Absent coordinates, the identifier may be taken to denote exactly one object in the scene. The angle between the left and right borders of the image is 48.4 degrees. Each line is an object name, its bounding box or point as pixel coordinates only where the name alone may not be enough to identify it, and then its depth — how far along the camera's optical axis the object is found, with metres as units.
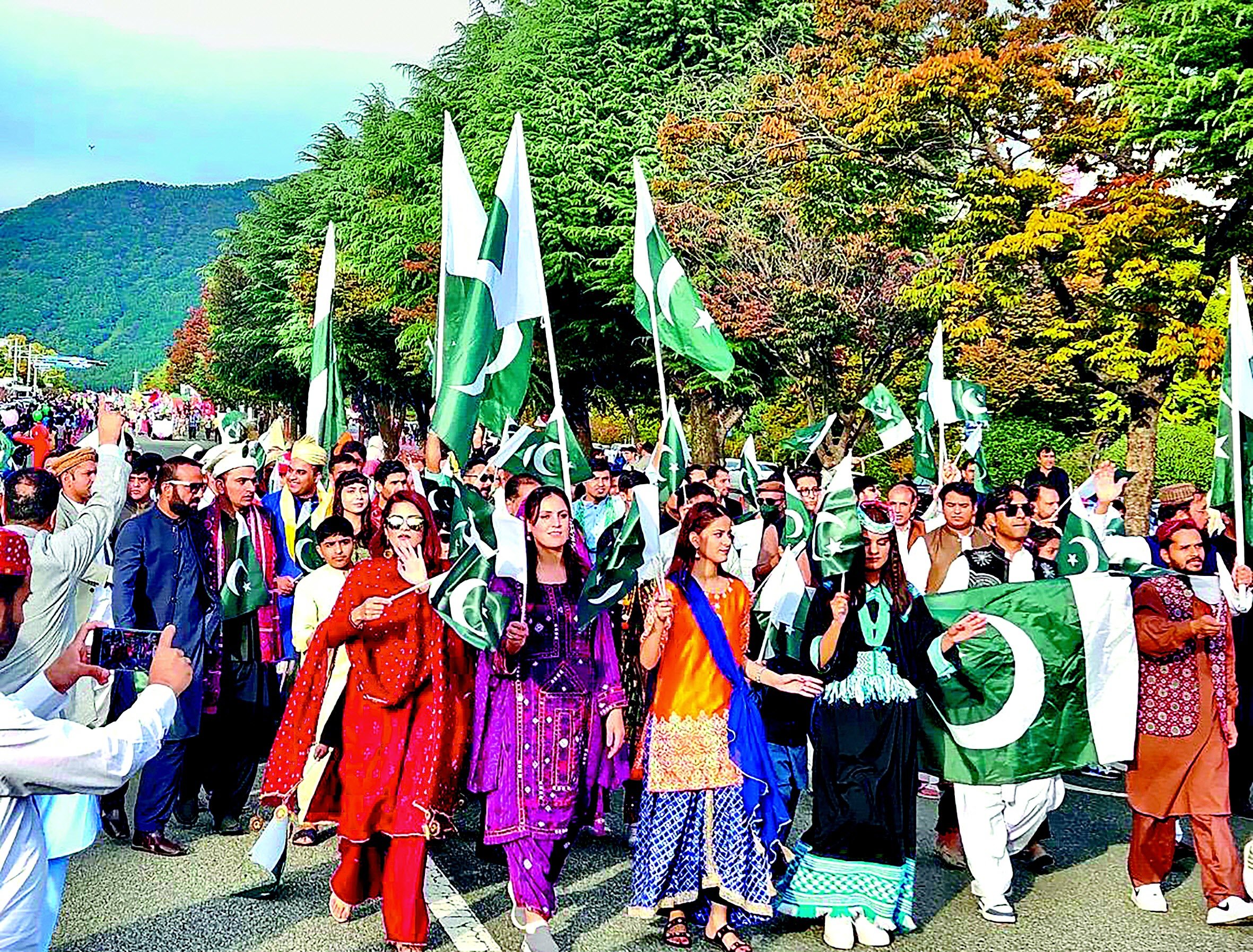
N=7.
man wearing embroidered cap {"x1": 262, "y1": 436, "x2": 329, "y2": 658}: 7.81
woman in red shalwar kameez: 5.23
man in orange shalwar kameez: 5.95
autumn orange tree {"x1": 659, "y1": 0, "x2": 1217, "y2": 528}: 17.14
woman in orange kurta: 5.43
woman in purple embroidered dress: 5.26
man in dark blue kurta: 6.90
